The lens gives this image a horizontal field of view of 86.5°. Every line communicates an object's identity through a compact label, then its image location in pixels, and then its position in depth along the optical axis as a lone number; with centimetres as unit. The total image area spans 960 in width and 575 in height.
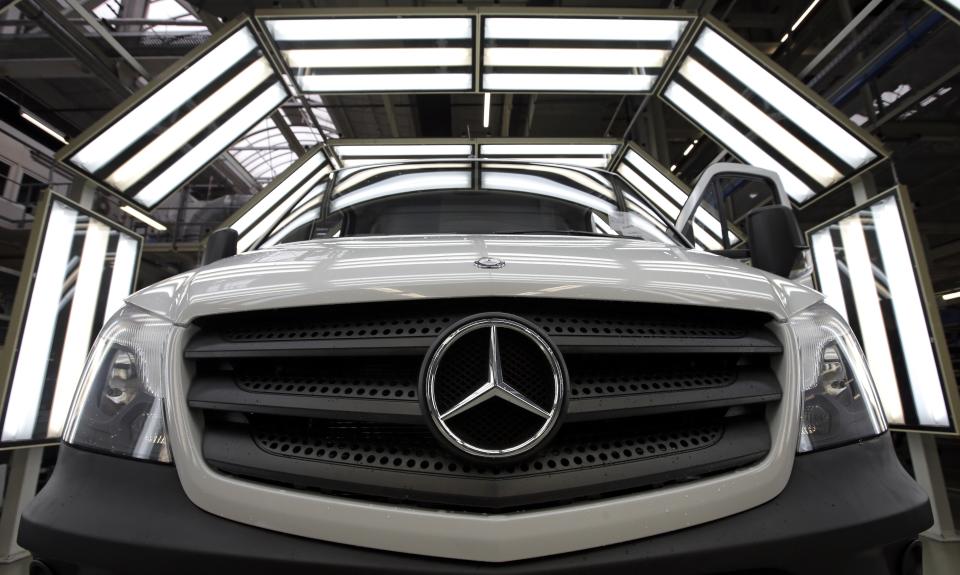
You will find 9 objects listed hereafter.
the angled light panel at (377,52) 381
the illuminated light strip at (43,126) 832
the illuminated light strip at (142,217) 418
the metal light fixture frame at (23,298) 333
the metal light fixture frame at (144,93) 356
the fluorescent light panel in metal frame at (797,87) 381
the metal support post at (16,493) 349
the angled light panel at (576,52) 385
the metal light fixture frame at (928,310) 350
